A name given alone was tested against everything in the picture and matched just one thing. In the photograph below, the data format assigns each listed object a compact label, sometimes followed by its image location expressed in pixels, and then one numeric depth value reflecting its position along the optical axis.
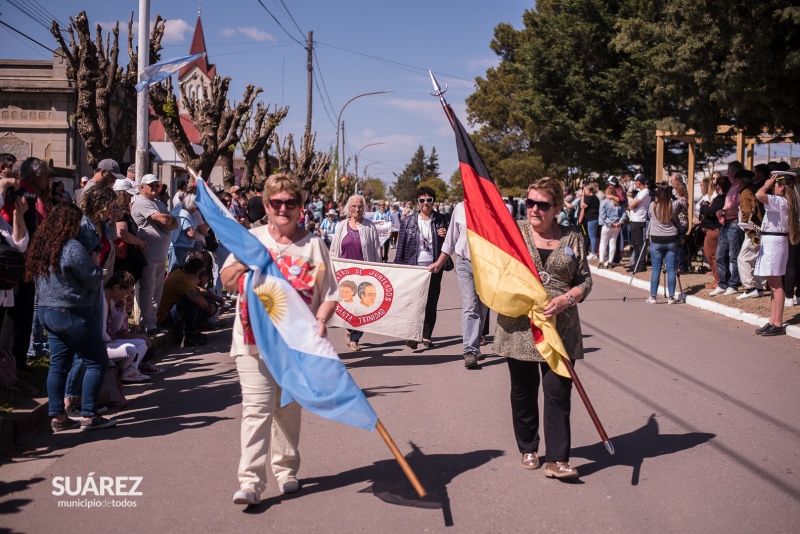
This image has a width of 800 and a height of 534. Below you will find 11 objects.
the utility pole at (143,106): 12.02
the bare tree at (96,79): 16.95
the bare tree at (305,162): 42.41
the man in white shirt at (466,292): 9.65
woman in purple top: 10.98
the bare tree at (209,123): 22.28
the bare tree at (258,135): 29.29
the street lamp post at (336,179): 49.45
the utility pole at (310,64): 37.62
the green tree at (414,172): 154.25
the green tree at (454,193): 89.94
